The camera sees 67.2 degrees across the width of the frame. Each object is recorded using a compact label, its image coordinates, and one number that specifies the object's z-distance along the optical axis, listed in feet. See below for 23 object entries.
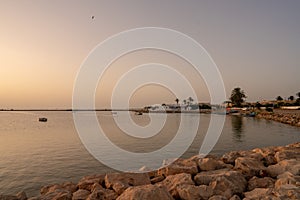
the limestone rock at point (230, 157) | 30.86
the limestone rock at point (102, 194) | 21.31
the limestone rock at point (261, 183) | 21.74
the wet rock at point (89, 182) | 25.86
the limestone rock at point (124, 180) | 23.40
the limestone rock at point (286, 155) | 29.26
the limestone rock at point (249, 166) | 24.88
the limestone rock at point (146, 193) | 17.80
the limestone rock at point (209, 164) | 27.01
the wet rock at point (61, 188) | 26.16
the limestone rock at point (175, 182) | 21.05
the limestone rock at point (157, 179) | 25.83
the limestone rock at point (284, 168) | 23.20
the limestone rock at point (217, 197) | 18.01
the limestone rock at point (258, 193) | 18.07
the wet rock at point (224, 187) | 20.09
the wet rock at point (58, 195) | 22.33
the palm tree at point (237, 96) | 371.35
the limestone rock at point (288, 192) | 16.53
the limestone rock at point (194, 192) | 19.47
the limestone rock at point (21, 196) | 24.81
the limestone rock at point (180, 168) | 25.90
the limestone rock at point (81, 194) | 22.44
